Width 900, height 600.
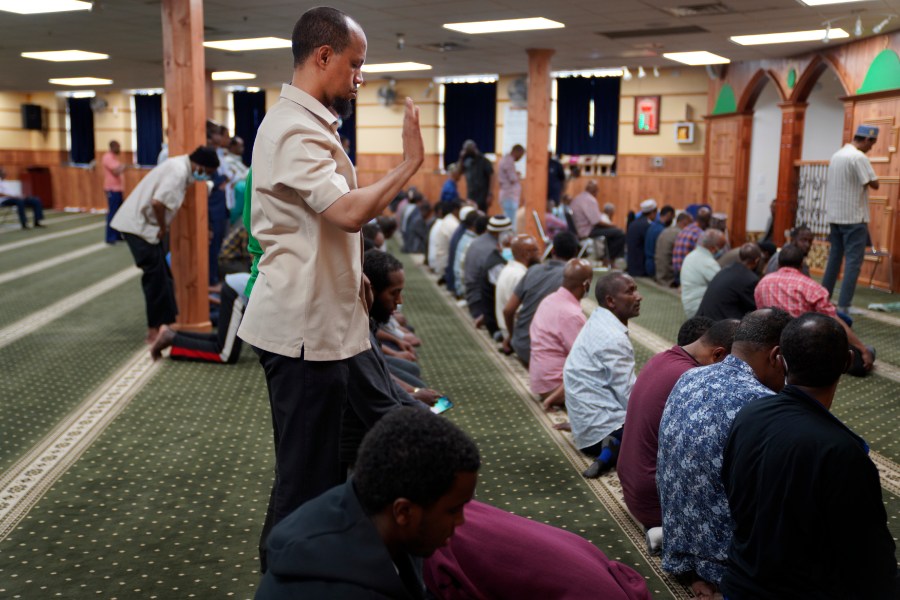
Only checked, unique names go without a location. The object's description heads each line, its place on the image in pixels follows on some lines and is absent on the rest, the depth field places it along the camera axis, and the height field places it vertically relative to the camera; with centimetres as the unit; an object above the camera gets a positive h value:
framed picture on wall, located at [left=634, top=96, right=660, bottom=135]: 1414 +96
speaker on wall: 1928 +104
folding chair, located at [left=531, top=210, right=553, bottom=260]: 1039 -67
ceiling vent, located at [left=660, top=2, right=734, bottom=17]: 794 +152
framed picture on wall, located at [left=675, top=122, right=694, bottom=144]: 1379 +67
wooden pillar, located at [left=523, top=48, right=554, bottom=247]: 1036 +40
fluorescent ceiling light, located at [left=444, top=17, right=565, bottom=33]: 889 +152
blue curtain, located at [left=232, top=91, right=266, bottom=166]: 1758 +109
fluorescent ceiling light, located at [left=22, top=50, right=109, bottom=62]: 1182 +149
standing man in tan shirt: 182 -17
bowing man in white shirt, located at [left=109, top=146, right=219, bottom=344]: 551 -26
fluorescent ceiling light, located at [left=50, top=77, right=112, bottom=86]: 1577 +152
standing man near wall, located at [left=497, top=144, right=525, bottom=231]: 1238 -16
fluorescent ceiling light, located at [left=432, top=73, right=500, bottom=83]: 1545 +164
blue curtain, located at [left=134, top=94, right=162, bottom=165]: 1862 +86
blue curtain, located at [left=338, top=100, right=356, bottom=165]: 1667 +74
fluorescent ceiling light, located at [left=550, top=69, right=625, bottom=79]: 1426 +166
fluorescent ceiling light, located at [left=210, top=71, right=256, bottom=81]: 1447 +153
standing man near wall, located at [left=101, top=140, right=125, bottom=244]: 1402 -20
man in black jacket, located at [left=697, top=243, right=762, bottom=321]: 523 -70
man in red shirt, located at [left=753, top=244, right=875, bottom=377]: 493 -66
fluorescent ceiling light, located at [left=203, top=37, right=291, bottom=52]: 1062 +152
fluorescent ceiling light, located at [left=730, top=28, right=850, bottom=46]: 916 +153
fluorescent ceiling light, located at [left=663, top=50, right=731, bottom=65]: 1145 +157
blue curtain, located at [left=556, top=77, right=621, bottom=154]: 1456 +99
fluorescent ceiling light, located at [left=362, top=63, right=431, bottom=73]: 1309 +156
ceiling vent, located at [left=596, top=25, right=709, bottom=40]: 928 +154
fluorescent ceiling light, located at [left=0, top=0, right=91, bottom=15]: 793 +145
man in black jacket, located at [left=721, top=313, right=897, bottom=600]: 187 -70
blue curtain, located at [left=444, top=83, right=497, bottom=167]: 1566 +103
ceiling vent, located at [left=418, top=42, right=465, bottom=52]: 1070 +153
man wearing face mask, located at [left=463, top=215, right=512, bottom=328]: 691 -68
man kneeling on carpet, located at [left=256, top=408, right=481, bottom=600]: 130 -54
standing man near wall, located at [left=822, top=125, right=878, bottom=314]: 698 -17
